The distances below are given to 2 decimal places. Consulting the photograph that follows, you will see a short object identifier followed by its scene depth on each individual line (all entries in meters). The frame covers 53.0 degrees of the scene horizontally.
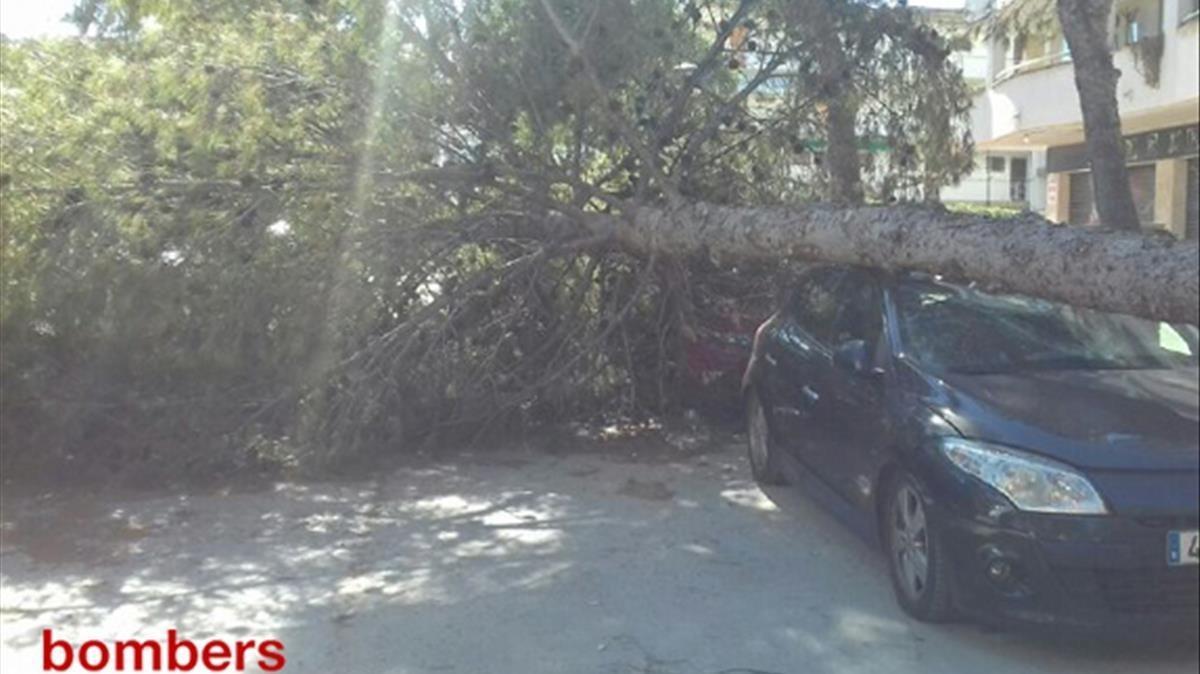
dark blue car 3.67
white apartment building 19.56
